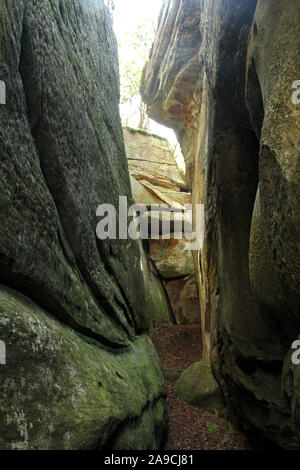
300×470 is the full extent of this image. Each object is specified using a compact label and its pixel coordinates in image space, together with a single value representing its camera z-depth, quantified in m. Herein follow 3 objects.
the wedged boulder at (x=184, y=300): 15.06
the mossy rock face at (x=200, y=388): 6.98
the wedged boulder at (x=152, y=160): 22.11
